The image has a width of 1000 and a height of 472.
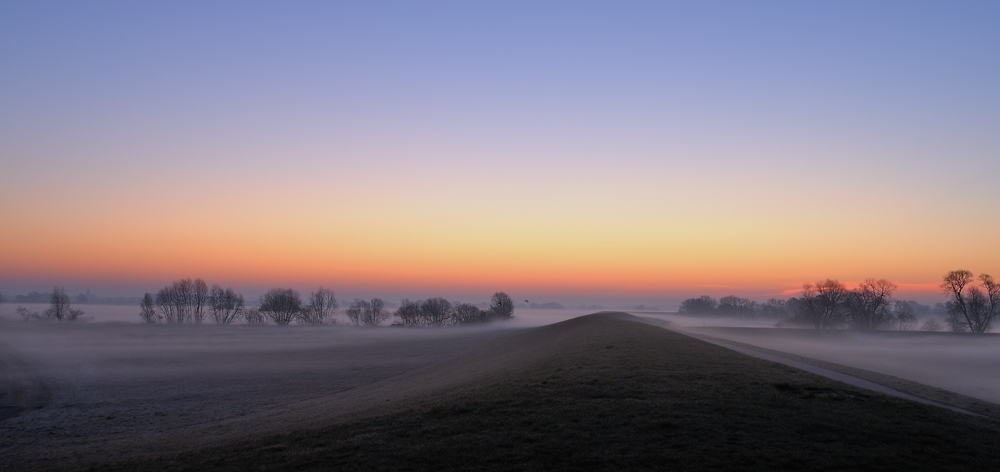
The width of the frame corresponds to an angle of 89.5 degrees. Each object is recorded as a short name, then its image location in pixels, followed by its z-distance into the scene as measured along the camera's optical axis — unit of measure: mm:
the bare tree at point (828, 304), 103438
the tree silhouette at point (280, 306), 130500
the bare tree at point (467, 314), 143625
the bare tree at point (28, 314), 111344
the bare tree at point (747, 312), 191488
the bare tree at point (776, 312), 183450
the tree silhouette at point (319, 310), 134788
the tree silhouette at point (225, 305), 127375
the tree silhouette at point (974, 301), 85875
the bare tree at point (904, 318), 120181
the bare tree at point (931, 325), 107088
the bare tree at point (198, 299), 125625
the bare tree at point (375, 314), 141500
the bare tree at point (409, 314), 142625
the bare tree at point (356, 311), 140488
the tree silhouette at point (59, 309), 122838
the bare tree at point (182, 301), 124812
